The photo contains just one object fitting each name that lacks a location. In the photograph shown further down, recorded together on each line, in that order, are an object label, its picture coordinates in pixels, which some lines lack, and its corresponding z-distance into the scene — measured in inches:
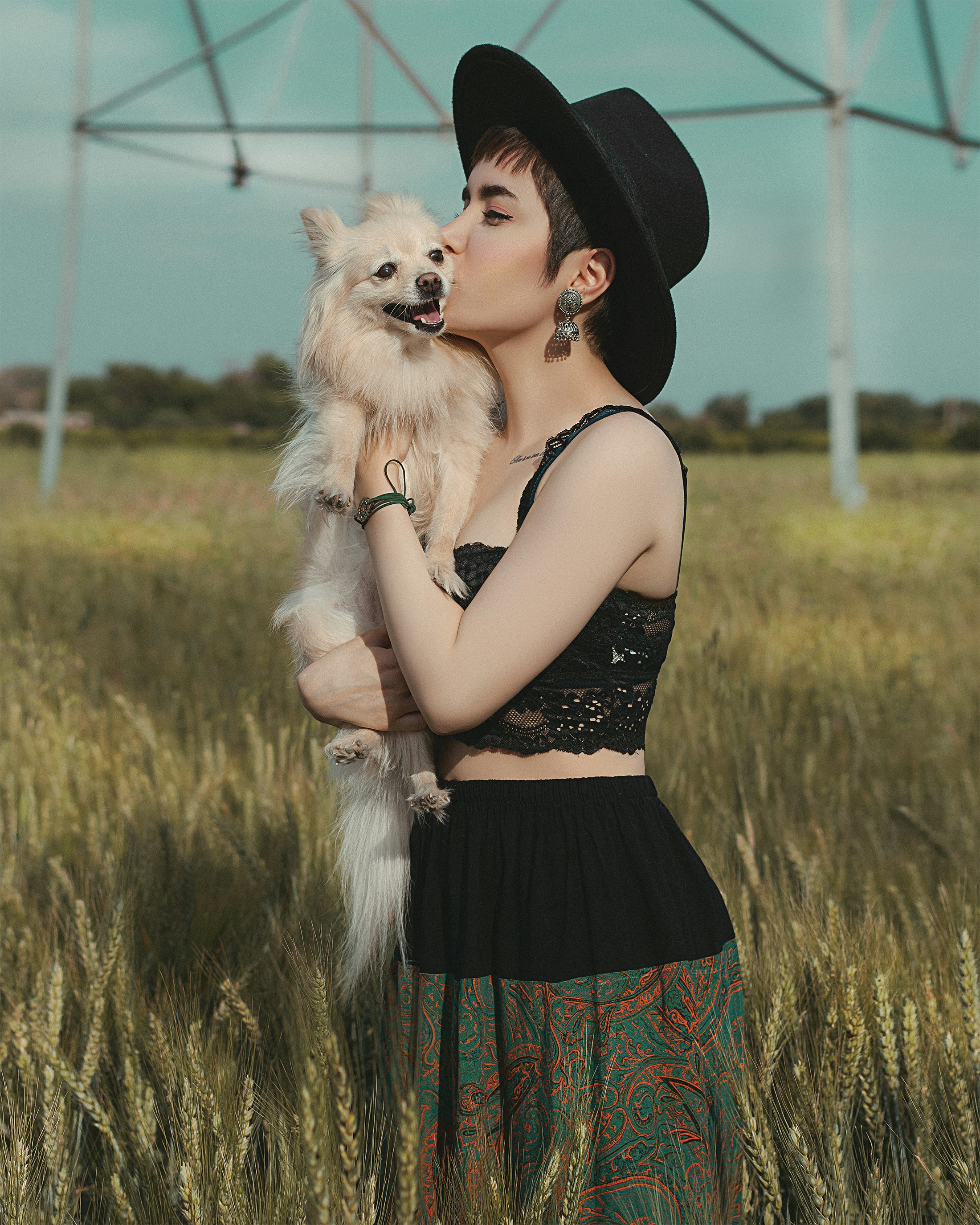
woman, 72.7
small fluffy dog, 89.9
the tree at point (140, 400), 1072.2
